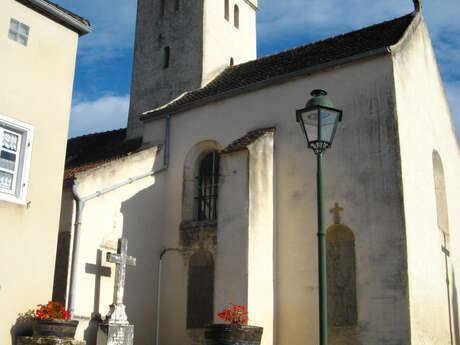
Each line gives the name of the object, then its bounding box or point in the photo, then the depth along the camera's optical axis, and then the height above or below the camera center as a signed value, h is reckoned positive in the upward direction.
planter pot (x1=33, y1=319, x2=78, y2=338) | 9.41 +0.01
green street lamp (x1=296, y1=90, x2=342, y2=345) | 8.30 +2.91
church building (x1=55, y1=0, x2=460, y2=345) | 14.00 +3.22
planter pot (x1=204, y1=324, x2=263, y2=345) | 11.41 -0.06
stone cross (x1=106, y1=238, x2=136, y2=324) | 13.68 +1.13
